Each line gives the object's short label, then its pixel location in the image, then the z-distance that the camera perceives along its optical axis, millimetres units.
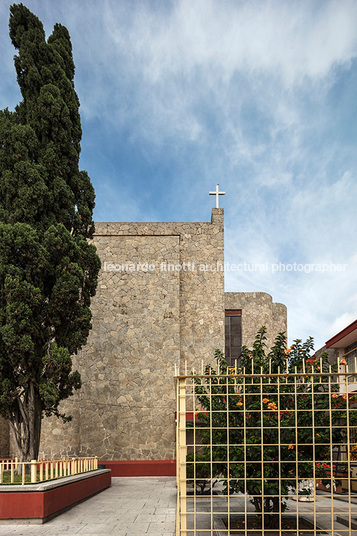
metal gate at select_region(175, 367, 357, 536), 7334
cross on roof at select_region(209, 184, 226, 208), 21114
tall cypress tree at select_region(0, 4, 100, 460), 11516
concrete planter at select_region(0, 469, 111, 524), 8984
